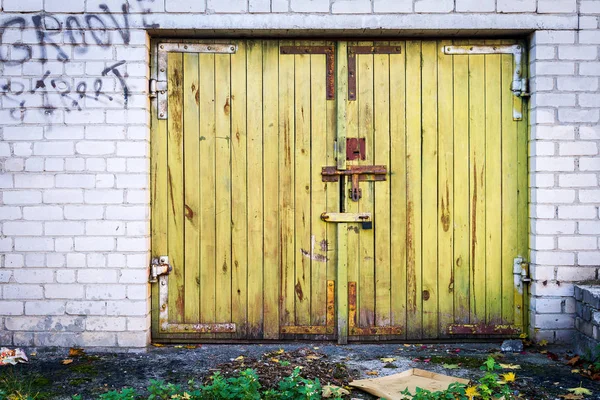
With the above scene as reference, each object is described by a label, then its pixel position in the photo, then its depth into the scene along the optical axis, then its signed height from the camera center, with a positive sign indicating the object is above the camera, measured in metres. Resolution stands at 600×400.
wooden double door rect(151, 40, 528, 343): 4.49 +0.11
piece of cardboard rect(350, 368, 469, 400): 3.43 -1.13
